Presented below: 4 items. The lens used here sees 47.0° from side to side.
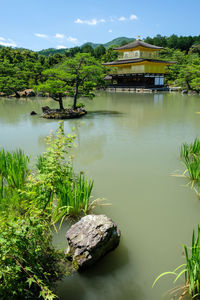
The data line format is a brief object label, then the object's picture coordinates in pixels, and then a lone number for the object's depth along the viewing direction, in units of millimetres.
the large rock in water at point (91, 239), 2145
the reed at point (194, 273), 1727
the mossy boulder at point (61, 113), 10617
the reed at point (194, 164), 3584
